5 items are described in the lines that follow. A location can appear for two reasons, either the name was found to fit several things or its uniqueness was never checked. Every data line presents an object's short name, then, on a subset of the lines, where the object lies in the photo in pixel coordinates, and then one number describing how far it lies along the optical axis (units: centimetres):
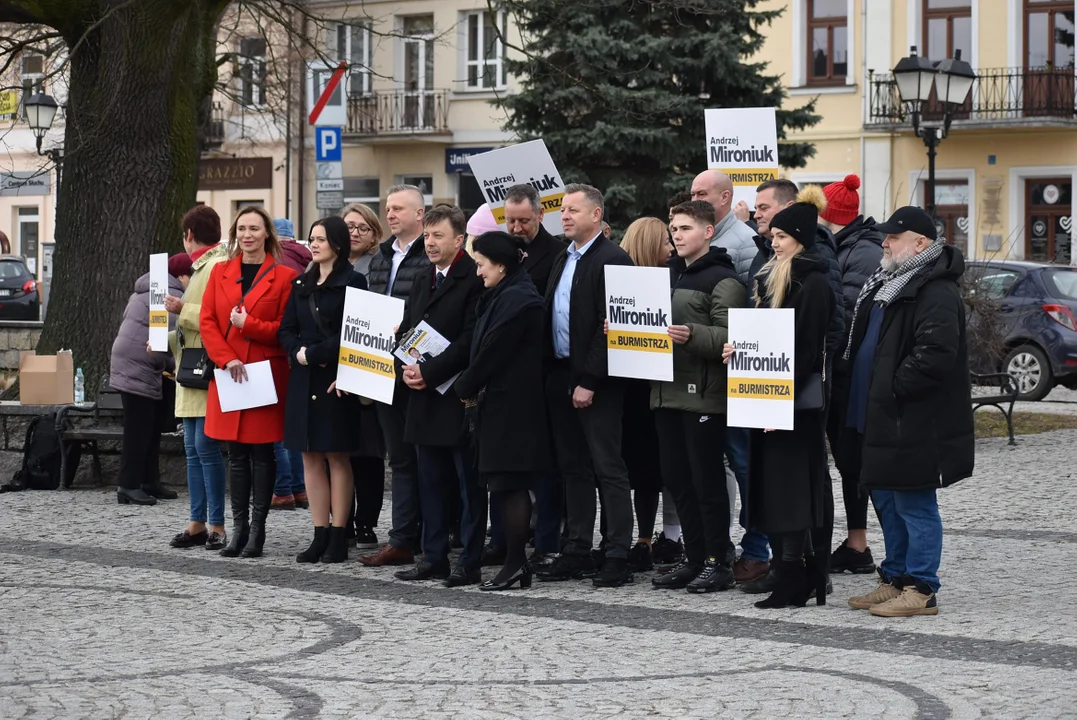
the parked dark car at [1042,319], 2164
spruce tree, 2592
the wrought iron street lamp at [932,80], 2145
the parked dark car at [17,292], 3666
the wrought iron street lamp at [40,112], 2617
